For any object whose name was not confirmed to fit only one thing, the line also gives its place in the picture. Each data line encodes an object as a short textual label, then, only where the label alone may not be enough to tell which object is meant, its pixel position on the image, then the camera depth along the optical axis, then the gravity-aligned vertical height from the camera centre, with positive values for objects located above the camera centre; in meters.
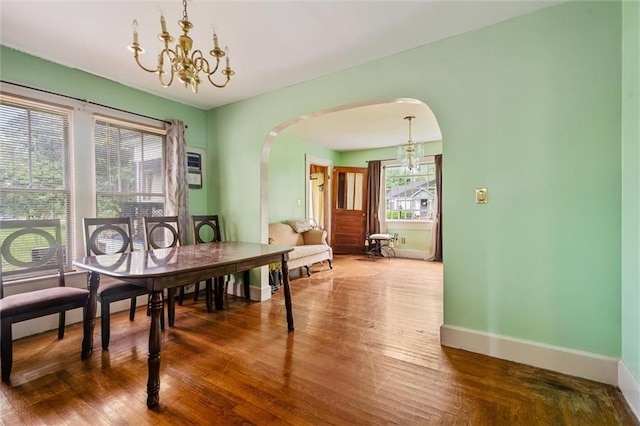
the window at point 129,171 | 3.09 +0.48
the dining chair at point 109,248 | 2.27 -0.35
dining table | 1.66 -0.37
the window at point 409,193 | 6.59 +0.40
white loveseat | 4.64 -0.60
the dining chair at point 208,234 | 3.16 -0.30
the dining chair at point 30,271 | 1.86 -0.47
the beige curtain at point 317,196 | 7.18 +0.37
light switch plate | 2.21 +0.10
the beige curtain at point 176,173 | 3.55 +0.49
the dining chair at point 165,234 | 2.78 -0.26
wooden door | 6.92 -0.01
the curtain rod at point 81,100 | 2.49 +1.13
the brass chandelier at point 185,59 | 1.66 +0.96
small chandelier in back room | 4.92 +0.96
